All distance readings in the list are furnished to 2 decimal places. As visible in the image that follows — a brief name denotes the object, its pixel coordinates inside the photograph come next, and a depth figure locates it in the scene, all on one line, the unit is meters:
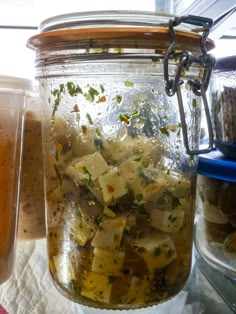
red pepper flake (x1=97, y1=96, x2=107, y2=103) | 0.40
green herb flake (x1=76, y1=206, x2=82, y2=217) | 0.41
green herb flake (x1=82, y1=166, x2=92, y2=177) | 0.39
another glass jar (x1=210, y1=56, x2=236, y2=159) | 0.49
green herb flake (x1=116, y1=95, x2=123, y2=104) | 0.40
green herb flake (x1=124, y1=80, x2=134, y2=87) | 0.40
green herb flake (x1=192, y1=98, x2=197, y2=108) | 0.43
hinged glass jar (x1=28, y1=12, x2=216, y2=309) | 0.38
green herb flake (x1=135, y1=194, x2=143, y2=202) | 0.39
